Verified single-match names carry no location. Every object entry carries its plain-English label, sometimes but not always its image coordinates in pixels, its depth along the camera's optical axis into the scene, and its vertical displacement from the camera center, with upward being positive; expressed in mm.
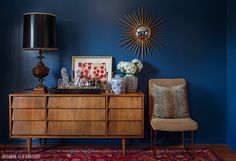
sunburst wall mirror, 3768 +726
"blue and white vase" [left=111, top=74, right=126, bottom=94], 3340 -32
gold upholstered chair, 3186 -276
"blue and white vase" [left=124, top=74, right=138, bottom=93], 3516 +5
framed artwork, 3754 +223
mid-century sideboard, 3289 -397
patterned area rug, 3215 -882
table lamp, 3312 +594
